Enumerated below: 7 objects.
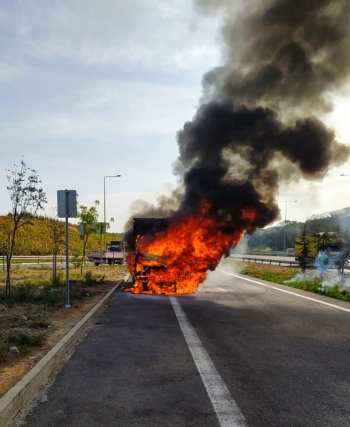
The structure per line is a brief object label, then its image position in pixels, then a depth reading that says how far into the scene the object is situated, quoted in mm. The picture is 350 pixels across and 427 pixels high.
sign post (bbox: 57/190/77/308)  10383
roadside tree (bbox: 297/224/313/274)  23050
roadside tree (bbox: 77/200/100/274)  28266
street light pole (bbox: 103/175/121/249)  36094
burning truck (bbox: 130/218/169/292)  15445
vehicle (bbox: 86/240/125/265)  35500
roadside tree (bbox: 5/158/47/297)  13180
